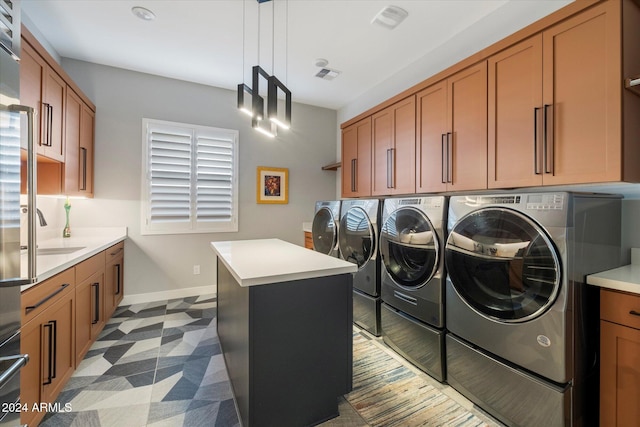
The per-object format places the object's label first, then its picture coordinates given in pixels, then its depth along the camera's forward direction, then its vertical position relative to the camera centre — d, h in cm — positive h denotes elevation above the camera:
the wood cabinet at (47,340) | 137 -73
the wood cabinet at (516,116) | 163 +62
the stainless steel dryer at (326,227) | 318 -16
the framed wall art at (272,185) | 421 +45
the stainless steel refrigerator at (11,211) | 89 +1
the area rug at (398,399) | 163 -120
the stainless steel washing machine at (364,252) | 261 -39
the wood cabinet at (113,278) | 278 -71
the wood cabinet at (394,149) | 259 +66
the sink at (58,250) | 214 -31
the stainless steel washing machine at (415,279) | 195 -51
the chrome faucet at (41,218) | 262 -5
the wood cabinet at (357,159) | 321 +68
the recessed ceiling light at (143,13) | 238 +176
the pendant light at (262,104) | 192 +80
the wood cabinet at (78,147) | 260 +68
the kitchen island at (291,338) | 134 -65
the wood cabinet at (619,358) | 126 -67
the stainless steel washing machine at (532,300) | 132 -45
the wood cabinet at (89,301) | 205 -73
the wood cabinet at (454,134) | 197 +64
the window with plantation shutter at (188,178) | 355 +48
